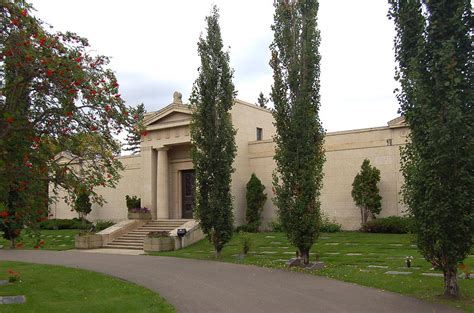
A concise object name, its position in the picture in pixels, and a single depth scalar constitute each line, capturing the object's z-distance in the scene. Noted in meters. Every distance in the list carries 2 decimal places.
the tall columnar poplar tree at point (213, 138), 19.05
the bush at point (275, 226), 25.49
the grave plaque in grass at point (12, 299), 10.57
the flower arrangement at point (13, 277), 13.55
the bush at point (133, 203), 30.62
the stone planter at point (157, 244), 21.80
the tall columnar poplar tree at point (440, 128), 9.71
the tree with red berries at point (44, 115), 8.57
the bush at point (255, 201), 26.80
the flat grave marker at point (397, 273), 12.90
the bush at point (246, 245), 18.58
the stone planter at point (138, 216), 27.92
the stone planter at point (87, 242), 24.52
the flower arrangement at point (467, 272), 12.07
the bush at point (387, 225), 21.45
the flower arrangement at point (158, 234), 22.26
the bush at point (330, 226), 24.23
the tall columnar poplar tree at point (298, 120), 15.48
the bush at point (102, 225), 30.44
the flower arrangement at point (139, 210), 28.12
